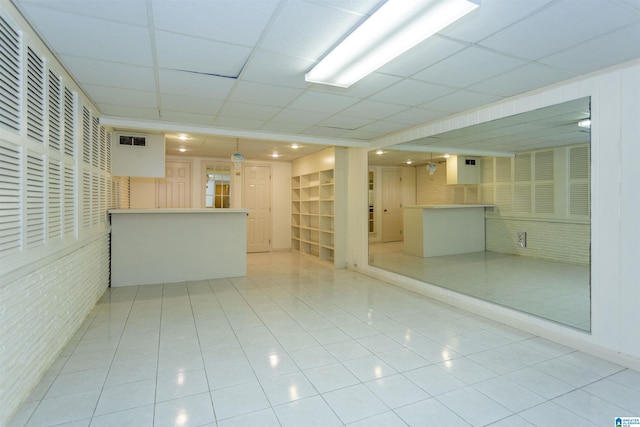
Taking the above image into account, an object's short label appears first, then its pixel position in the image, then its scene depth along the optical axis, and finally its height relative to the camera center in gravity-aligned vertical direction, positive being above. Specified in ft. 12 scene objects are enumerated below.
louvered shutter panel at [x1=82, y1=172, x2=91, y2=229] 11.18 +0.39
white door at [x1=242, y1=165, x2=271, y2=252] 27.20 +0.47
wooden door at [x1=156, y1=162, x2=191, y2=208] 24.36 +1.85
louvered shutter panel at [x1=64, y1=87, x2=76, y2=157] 9.42 +2.66
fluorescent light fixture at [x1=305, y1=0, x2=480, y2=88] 5.83 +3.71
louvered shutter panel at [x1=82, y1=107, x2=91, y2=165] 11.19 +2.69
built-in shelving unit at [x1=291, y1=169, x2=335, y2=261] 23.11 -0.21
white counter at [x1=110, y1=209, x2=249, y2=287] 16.21 -1.83
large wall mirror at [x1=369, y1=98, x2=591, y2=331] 10.11 +0.19
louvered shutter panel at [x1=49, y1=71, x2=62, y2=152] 8.26 +2.64
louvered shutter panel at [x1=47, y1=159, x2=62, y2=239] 8.12 +0.29
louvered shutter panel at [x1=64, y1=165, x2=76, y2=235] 9.38 +0.29
